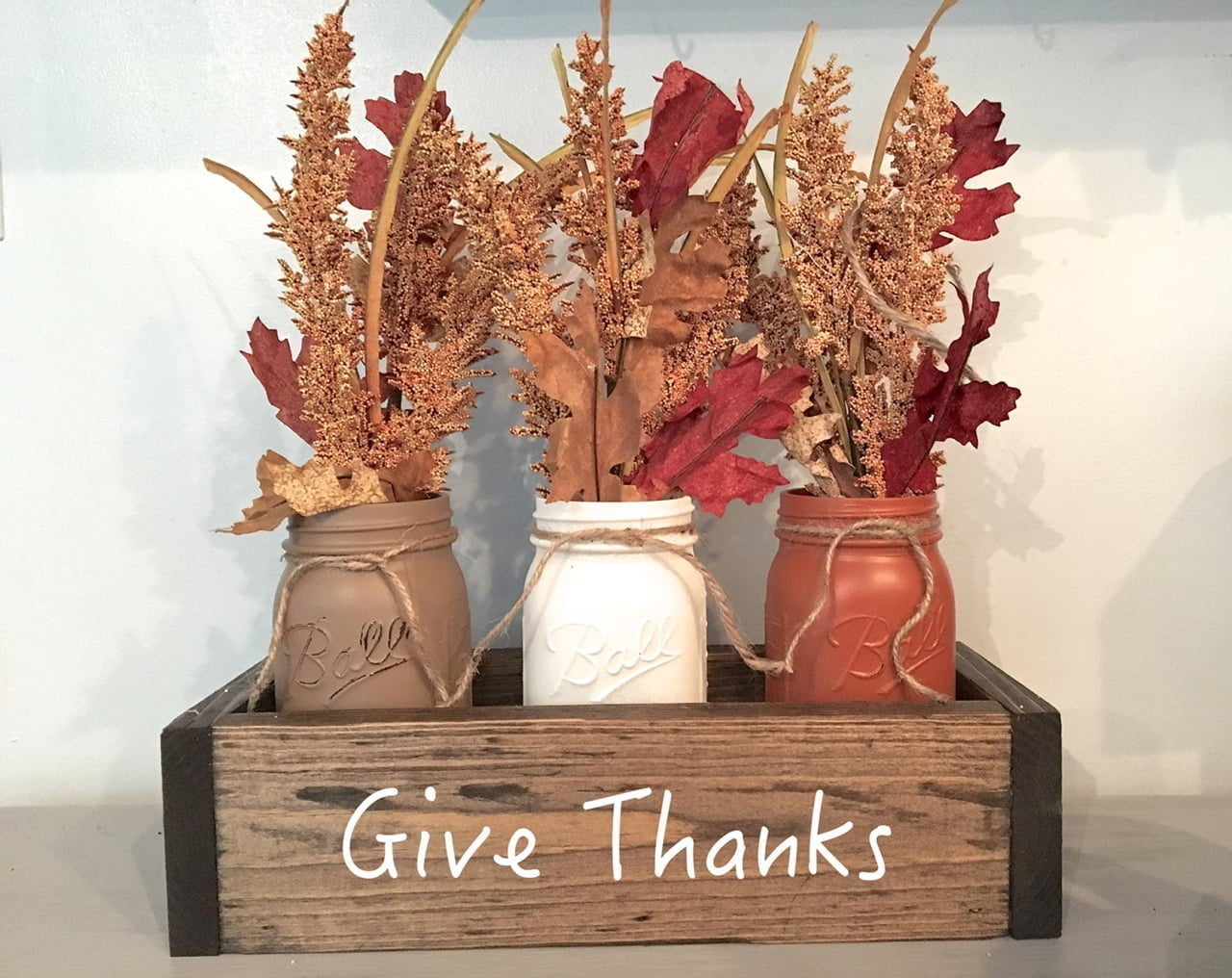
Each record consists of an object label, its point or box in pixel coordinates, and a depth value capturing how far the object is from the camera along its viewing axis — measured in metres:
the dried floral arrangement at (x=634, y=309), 0.52
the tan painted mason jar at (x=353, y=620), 0.52
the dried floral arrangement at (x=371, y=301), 0.50
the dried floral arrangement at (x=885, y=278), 0.52
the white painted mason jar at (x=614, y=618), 0.52
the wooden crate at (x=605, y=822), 0.48
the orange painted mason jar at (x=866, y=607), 0.53
